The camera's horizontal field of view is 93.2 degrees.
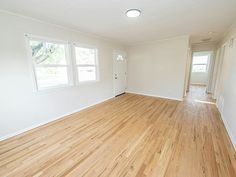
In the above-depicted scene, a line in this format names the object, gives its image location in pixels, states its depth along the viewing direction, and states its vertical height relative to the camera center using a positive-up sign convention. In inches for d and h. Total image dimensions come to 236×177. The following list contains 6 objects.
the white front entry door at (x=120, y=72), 197.7 -5.2
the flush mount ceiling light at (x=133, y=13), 82.4 +42.8
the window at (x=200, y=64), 308.7 +13.8
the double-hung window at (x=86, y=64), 136.3 +7.5
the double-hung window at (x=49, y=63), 100.1 +6.7
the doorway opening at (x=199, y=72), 286.2 -8.8
